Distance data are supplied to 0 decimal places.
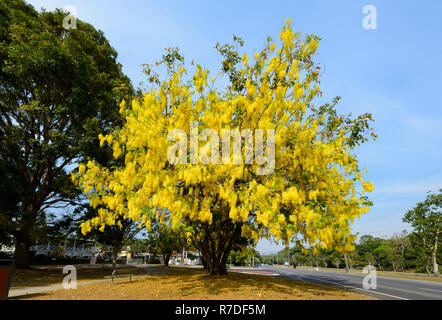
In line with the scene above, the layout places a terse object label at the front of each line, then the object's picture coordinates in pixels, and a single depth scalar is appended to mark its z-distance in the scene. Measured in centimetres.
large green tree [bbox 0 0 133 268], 1132
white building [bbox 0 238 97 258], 3703
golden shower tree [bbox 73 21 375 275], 707
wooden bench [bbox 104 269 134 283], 1736
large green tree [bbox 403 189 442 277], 3113
